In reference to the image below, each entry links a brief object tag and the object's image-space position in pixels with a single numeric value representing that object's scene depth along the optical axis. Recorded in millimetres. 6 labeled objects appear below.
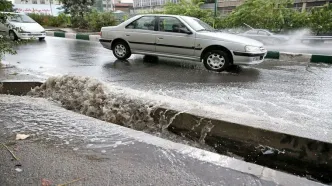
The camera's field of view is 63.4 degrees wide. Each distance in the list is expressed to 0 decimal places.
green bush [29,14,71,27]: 23697
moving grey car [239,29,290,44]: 13148
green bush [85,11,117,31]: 19547
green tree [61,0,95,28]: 21734
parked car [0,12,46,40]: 12305
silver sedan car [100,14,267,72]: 6902
